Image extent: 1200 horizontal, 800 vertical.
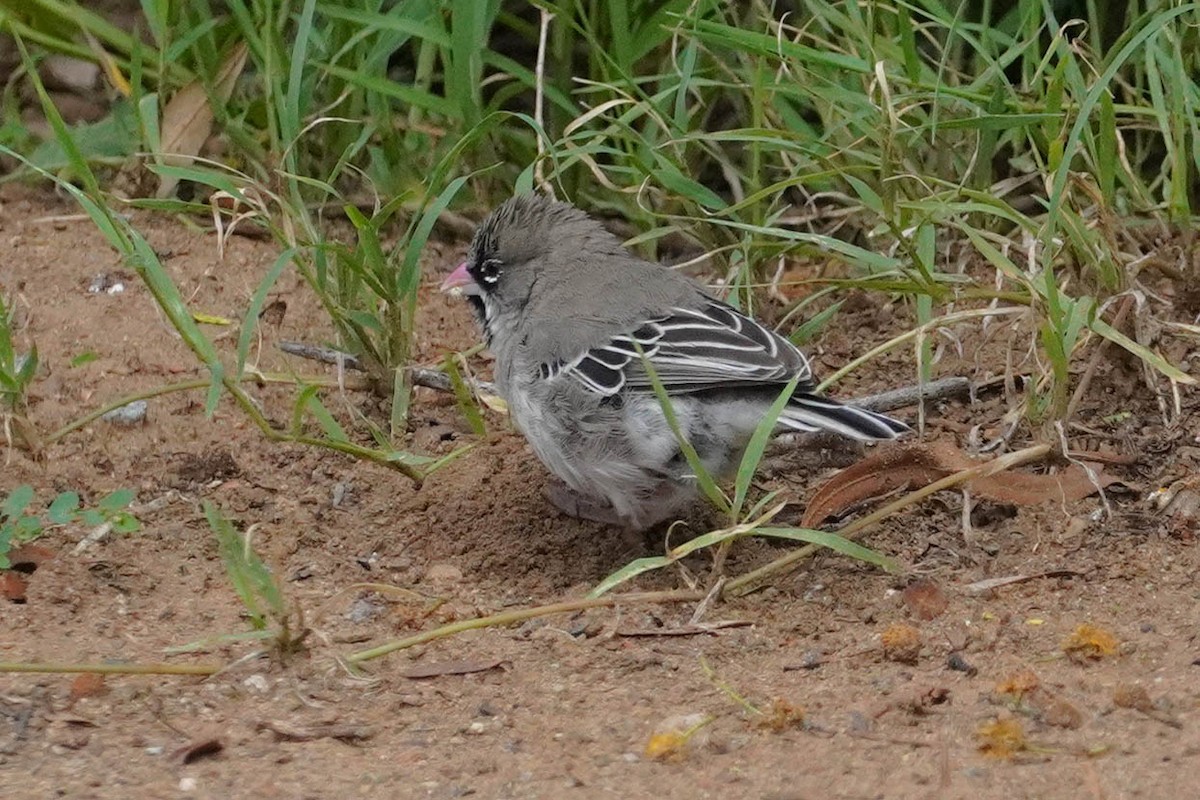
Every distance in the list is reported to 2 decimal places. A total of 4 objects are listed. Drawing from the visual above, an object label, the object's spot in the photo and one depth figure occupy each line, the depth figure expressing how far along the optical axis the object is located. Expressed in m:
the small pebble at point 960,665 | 7.49
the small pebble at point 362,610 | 8.66
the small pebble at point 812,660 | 7.77
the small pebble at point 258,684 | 7.44
